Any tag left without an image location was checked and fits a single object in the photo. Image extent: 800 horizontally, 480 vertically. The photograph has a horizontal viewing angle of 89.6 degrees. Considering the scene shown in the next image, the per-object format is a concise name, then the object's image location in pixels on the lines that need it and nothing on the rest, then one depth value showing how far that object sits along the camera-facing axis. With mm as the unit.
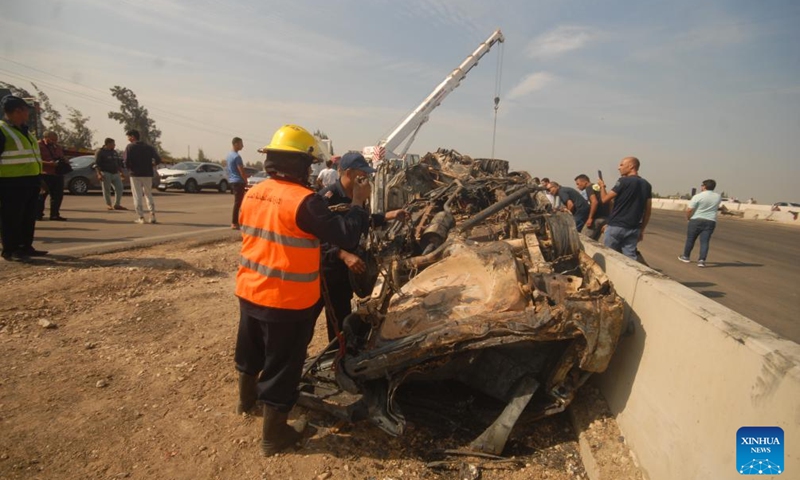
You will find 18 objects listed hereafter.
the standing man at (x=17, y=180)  4578
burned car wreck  2244
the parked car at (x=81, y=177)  13141
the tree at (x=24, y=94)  9452
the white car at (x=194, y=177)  18578
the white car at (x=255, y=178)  20589
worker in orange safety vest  2119
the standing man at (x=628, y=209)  5238
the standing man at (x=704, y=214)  7496
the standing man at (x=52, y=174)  7445
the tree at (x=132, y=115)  38031
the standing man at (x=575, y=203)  7052
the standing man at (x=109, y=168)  9162
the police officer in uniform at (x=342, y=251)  2907
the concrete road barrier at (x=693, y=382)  1366
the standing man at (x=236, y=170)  7871
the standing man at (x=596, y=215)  6648
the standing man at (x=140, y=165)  7629
